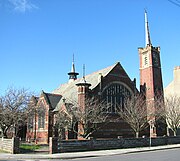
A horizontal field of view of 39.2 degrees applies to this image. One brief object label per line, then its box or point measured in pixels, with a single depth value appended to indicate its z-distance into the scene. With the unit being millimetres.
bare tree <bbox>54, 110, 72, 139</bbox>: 37325
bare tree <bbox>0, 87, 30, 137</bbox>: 33656
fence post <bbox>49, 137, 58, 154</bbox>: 23580
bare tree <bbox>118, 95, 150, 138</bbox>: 38712
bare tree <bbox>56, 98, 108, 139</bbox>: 35812
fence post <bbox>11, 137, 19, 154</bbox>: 23397
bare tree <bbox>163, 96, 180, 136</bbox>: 40469
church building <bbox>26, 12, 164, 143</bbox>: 40719
